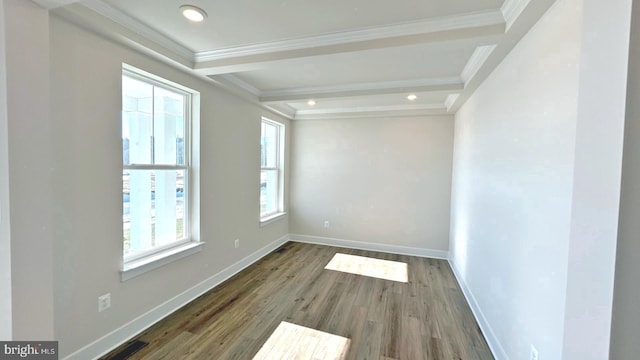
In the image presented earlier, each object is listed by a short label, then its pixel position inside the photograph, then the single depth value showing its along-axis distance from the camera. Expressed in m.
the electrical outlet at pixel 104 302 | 1.91
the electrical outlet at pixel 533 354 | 1.45
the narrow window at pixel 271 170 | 4.34
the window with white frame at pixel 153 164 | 2.17
